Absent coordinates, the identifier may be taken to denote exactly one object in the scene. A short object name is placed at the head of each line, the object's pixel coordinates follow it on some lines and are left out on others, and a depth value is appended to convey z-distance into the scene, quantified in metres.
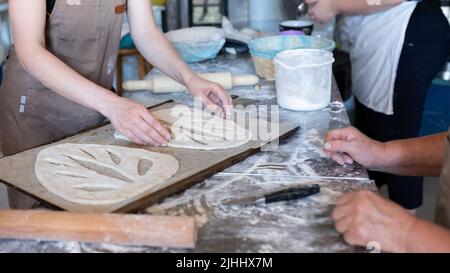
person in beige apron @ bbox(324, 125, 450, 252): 0.87
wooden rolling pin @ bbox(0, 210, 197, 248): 0.90
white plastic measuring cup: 1.56
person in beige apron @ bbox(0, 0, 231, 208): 1.36
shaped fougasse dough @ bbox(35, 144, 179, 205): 1.07
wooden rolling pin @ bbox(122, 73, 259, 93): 1.82
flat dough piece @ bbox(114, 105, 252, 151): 1.32
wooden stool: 2.97
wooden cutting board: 1.03
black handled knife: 1.05
